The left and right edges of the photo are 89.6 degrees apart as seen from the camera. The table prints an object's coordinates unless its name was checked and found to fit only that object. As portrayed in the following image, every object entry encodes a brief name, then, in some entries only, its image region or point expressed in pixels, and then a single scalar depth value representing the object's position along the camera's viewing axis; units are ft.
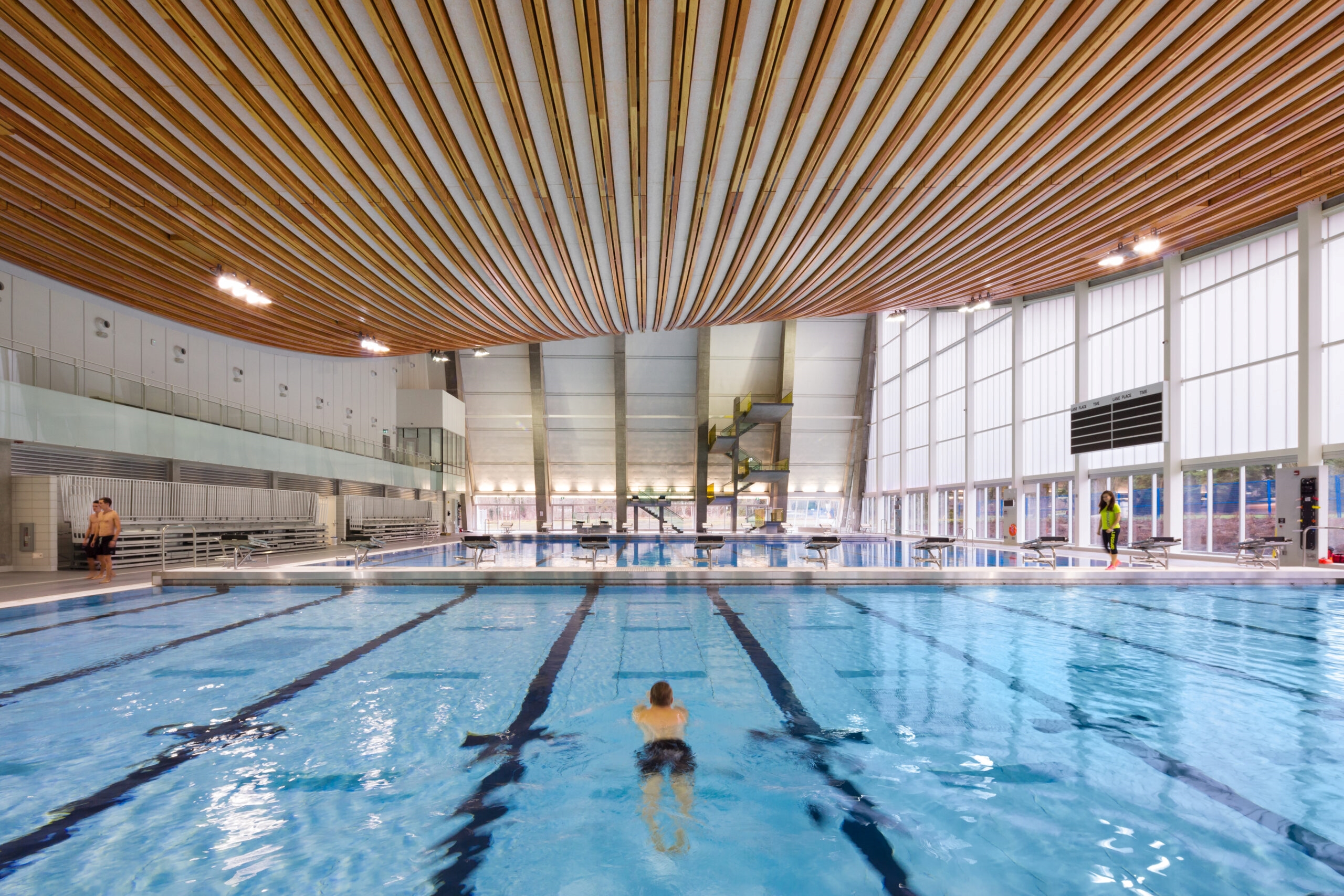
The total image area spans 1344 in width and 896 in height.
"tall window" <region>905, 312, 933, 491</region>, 77.00
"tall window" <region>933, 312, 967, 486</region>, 69.36
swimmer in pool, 12.33
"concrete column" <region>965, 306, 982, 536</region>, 66.03
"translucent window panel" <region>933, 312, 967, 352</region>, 68.64
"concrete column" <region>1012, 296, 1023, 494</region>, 58.39
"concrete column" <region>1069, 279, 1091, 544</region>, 50.57
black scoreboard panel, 42.16
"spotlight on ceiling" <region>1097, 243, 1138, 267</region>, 29.09
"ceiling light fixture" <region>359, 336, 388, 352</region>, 41.78
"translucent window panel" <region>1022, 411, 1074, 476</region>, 53.98
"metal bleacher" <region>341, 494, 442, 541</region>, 61.05
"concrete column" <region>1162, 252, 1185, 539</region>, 42.83
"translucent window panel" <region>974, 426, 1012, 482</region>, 61.31
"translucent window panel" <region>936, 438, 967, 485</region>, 69.72
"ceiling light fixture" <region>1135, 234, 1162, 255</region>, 27.63
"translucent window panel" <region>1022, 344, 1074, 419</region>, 53.98
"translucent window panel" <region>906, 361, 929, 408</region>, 76.95
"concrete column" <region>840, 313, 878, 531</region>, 81.35
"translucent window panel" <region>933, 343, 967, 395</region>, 69.26
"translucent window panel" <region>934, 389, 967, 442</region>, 69.46
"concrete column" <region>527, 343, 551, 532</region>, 76.28
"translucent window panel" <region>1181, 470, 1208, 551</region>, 42.73
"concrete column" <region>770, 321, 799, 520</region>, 74.13
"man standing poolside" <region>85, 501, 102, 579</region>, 31.50
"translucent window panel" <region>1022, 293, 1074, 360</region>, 53.93
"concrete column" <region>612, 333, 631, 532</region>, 74.23
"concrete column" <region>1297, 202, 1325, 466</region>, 34.83
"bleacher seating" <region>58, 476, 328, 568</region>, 36.78
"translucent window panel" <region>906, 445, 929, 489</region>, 77.92
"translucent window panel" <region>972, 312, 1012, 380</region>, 61.31
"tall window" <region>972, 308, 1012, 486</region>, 61.31
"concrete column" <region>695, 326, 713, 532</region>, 74.08
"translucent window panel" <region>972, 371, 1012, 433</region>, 61.33
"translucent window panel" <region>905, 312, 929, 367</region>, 76.79
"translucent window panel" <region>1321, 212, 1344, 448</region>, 34.06
